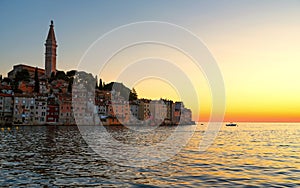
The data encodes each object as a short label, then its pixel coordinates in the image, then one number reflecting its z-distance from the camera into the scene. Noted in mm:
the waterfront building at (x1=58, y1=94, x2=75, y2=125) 109125
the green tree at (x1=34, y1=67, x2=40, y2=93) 122312
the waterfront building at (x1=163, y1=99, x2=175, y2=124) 162500
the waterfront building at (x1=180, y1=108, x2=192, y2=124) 189075
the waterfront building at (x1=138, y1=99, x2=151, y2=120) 146475
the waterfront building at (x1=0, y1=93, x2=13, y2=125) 97944
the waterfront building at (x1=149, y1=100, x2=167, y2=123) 153625
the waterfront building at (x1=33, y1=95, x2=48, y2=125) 104175
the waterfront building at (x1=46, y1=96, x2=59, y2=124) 106438
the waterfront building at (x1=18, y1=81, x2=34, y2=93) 122688
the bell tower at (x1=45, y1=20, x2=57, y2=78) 165512
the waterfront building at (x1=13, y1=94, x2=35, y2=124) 100500
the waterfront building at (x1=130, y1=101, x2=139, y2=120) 141525
